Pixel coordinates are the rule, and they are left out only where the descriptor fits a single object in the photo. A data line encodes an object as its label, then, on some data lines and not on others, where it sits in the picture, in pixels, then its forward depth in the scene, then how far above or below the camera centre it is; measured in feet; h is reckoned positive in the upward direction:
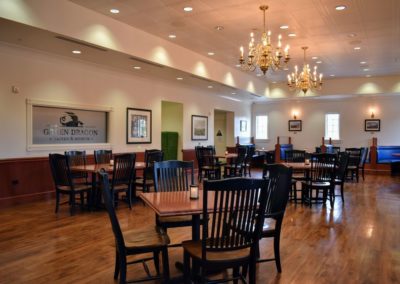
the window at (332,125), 43.73 +1.40
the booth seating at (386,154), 38.42 -2.14
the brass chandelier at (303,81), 26.76 +4.49
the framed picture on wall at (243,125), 46.03 +1.38
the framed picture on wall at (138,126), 27.55 +0.79
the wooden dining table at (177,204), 8.20 -1.85
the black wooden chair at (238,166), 29.78 -2.76
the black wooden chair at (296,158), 24.12 -1.70
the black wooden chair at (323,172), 19.97 -2.23
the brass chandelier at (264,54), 17.58 +4.34
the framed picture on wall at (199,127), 35.83 +0.90
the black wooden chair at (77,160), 20.53 -1.57
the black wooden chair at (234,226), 7.38 -2.12
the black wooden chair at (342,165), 21.07 -1.84
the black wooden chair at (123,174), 17.94 -2.15
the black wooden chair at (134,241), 8.23 -2.83
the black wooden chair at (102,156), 21.85 -1.42
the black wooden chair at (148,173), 20.52 -2.43
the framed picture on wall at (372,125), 40.81 +1.34
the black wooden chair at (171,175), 11.62 -1.43
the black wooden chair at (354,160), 30.45 -2.27
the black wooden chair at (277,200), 10.31 -2.04
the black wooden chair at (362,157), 33.01 -2.15
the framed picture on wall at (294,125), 46.21 +1.47
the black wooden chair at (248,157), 31.07 -2.08
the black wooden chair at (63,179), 17.35 -2.31
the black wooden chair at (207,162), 28.81 -2.36
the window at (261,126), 48.65 +1.32
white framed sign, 21.07 +0.66
